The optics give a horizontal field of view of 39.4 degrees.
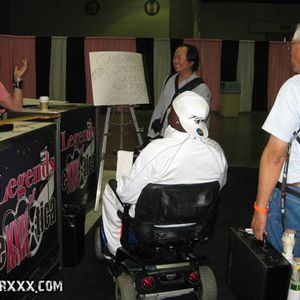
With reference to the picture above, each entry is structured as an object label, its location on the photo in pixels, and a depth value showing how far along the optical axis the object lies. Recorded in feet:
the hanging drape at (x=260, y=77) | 35.88
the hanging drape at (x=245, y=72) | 35.94
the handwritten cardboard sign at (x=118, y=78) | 11.54
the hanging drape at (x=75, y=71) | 35.47
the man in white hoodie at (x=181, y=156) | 6.10
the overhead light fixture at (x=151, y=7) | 46.62
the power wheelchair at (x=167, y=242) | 6.20
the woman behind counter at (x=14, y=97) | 9.63
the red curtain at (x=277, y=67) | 35.60
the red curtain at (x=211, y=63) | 35.58
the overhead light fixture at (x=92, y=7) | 47.06
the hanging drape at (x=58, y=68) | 35.65
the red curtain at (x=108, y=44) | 35.24
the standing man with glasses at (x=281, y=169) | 4.35
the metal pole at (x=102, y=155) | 11.68
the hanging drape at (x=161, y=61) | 35.45
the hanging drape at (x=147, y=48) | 35.29
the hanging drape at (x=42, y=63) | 35.58
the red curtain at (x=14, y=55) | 35.24
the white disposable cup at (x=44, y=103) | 9.83
